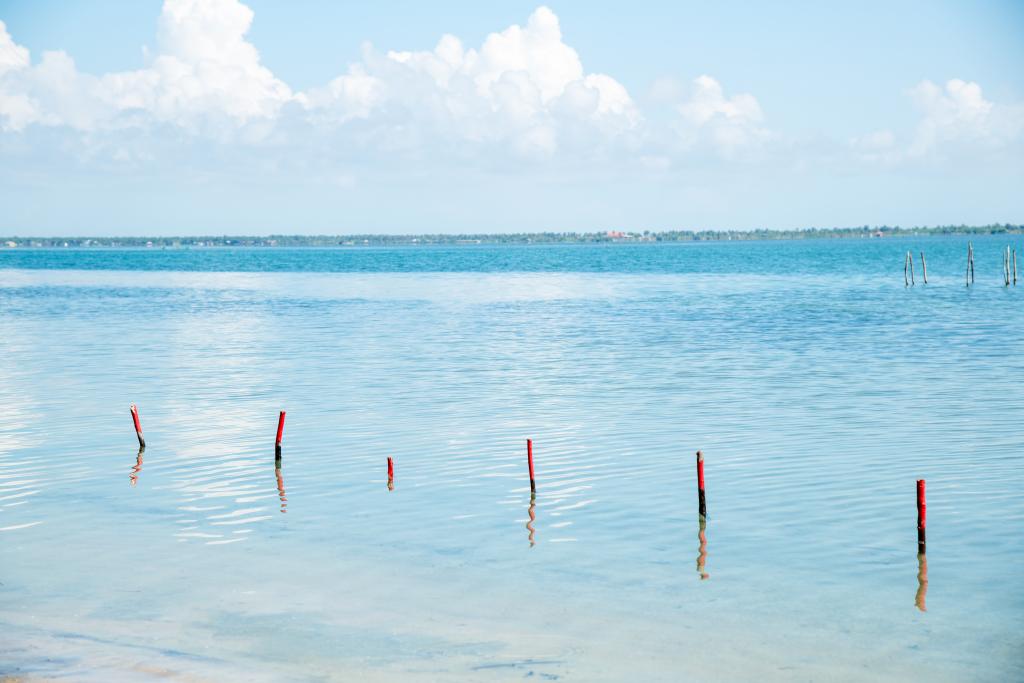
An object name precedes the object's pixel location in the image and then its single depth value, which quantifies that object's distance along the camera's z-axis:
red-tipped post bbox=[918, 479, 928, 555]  19.61
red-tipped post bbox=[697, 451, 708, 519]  21.89
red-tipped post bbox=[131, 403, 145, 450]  29.09
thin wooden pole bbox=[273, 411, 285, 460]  27.20
